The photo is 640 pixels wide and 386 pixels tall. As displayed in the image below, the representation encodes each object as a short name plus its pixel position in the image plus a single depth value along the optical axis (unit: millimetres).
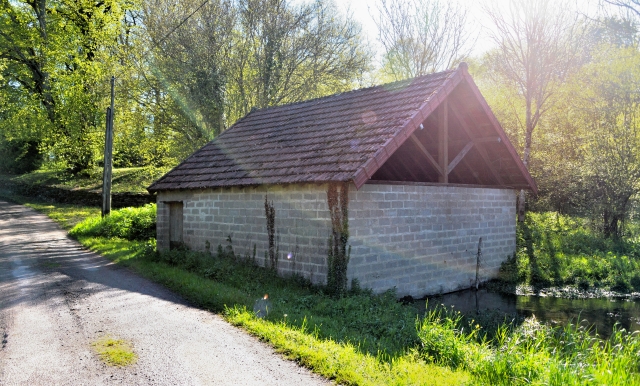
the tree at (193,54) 21094
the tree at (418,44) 24359
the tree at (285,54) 22234
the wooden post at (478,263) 12953
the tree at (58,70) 23281
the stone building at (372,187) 9797
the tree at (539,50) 19375
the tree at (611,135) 18922
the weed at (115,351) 5664
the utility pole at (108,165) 19000
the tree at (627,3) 9875
